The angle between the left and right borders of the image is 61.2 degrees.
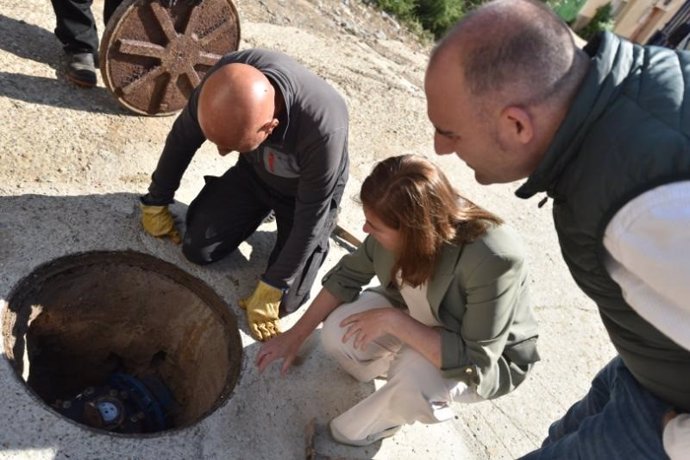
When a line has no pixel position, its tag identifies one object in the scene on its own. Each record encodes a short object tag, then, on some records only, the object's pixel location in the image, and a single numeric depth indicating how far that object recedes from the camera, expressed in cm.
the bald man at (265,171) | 215
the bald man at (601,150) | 117
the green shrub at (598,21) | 1448
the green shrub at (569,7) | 1194
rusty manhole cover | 304
